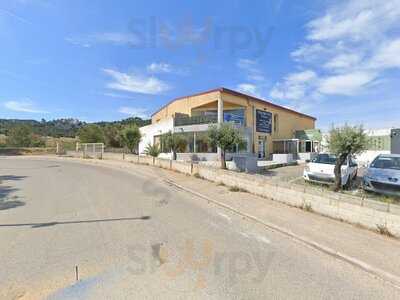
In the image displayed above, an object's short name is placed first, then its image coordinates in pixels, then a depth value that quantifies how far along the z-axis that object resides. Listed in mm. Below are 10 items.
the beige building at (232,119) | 24750
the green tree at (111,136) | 49309
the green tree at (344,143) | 10141
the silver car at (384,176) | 9734
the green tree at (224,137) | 17109
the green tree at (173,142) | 23297
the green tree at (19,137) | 52125
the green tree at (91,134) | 48906
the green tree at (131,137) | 30500
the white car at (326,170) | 11867
